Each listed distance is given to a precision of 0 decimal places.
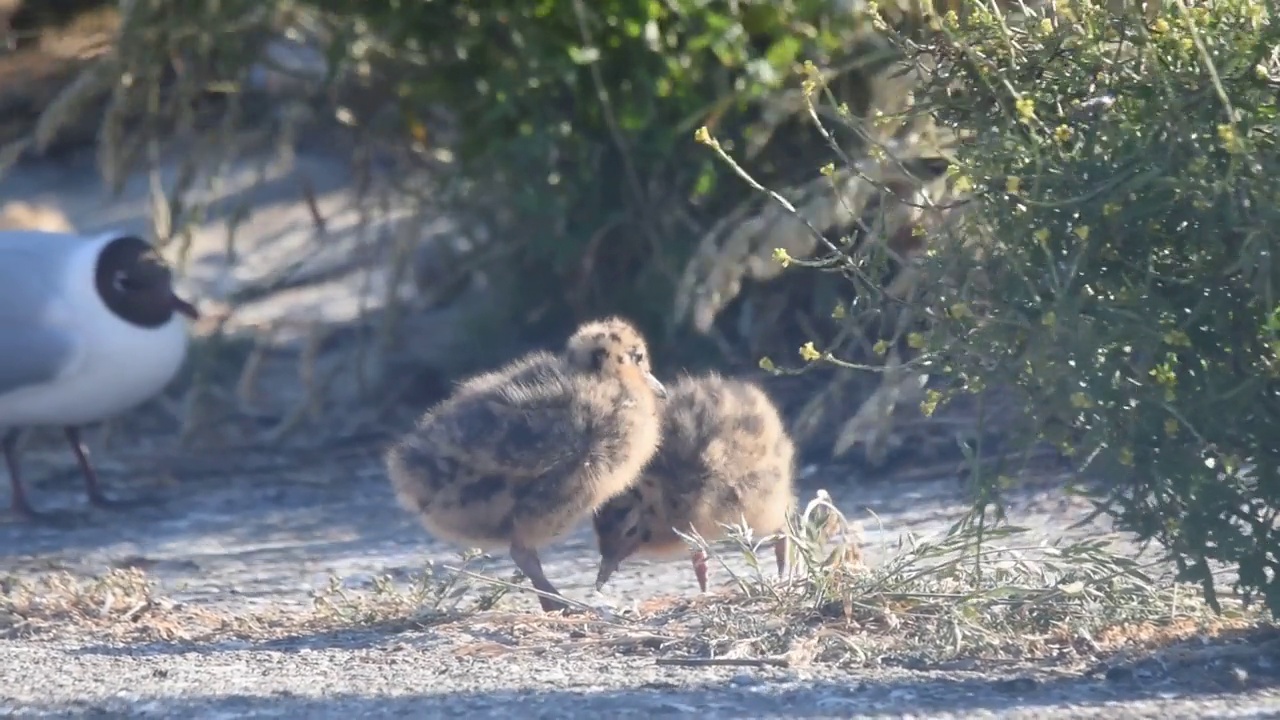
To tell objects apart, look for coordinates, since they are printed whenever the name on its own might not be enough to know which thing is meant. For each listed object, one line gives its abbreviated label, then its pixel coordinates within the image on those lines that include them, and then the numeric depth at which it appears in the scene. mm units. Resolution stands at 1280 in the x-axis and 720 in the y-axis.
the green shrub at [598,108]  15883
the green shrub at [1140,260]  7852
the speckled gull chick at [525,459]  10906
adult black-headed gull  15867
